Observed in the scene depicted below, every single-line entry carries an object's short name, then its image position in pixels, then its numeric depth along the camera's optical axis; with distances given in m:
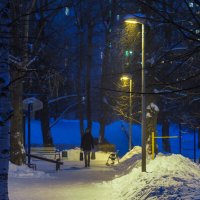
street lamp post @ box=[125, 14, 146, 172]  18.42
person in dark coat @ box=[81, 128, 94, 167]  25.09
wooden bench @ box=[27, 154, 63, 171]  22.48
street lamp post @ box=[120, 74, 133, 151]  30.02
